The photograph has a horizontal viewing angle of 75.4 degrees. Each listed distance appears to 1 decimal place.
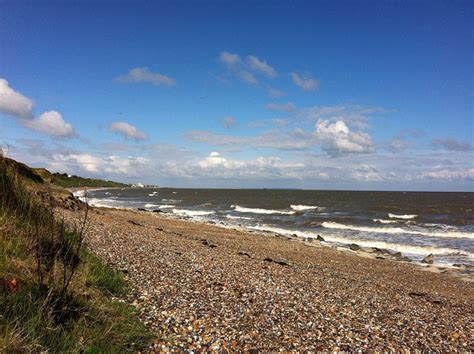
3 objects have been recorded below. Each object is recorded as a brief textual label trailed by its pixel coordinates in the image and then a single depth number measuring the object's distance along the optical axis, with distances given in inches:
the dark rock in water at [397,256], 930.7
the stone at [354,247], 1036.0
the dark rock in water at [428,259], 878.4
